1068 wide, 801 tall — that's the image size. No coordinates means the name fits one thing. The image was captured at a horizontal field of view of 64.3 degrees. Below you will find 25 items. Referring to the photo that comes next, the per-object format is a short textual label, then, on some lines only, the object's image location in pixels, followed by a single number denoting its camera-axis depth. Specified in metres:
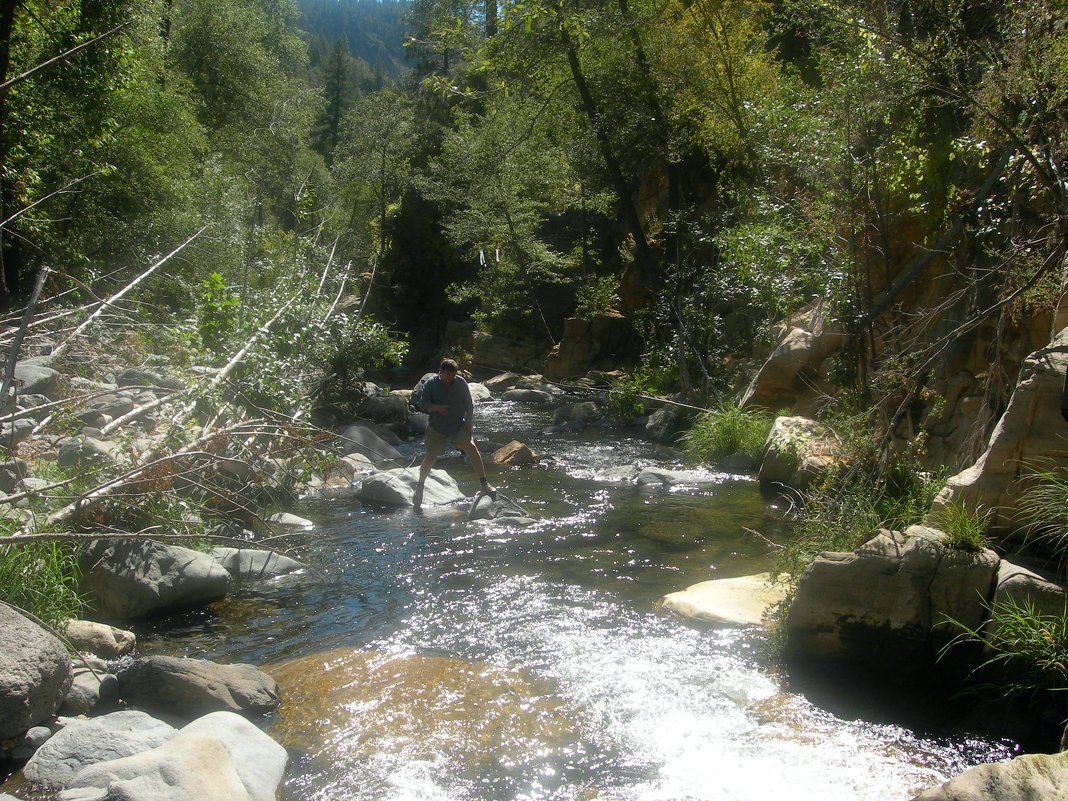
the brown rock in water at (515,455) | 14.13
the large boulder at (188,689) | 5.18
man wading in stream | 11.09
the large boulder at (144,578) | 6.75
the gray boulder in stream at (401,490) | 11.38
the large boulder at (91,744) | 4.37
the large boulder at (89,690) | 5.13
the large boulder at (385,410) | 17.78
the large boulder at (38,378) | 10.05
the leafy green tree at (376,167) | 34.81
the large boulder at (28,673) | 4.56
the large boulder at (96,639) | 5.95
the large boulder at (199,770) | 3.78
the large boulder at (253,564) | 7.97
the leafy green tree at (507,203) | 26.31
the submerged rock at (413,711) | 5.03
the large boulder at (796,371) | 12.88
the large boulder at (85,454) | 7.38
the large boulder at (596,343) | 25.02
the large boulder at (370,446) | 14.86
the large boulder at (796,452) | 10.09
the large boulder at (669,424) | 16.15
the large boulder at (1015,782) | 3.50
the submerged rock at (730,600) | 6.77
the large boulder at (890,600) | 5.43
